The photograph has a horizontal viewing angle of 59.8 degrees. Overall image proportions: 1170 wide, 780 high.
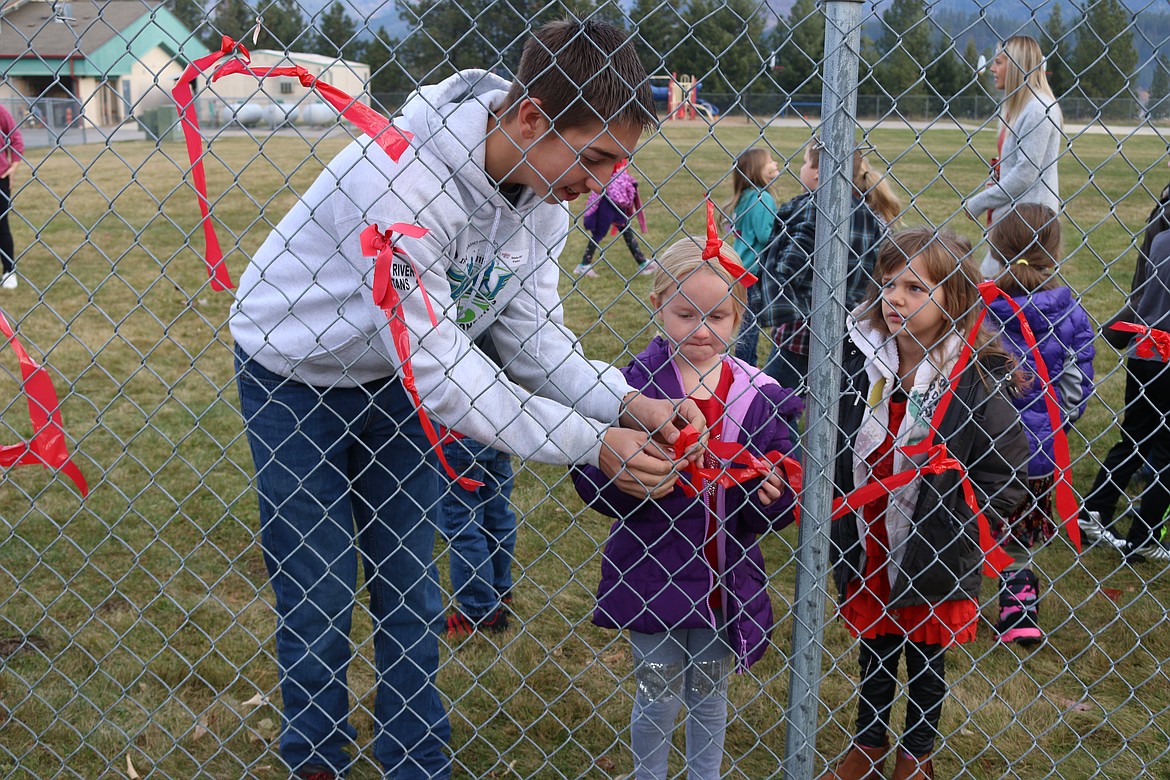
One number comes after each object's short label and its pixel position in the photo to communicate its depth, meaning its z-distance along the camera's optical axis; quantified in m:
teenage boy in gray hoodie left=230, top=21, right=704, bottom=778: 1.93
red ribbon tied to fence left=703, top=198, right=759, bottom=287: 2.03
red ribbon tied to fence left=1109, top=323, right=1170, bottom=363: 2.42
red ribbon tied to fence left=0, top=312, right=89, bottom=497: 2.21
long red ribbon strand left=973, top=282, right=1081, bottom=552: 2.42
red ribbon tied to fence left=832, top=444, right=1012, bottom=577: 2.50
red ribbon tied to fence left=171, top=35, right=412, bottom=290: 1.83
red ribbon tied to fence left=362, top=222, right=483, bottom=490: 1.87
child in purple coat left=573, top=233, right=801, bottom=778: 2.41
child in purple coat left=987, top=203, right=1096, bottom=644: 3.48
